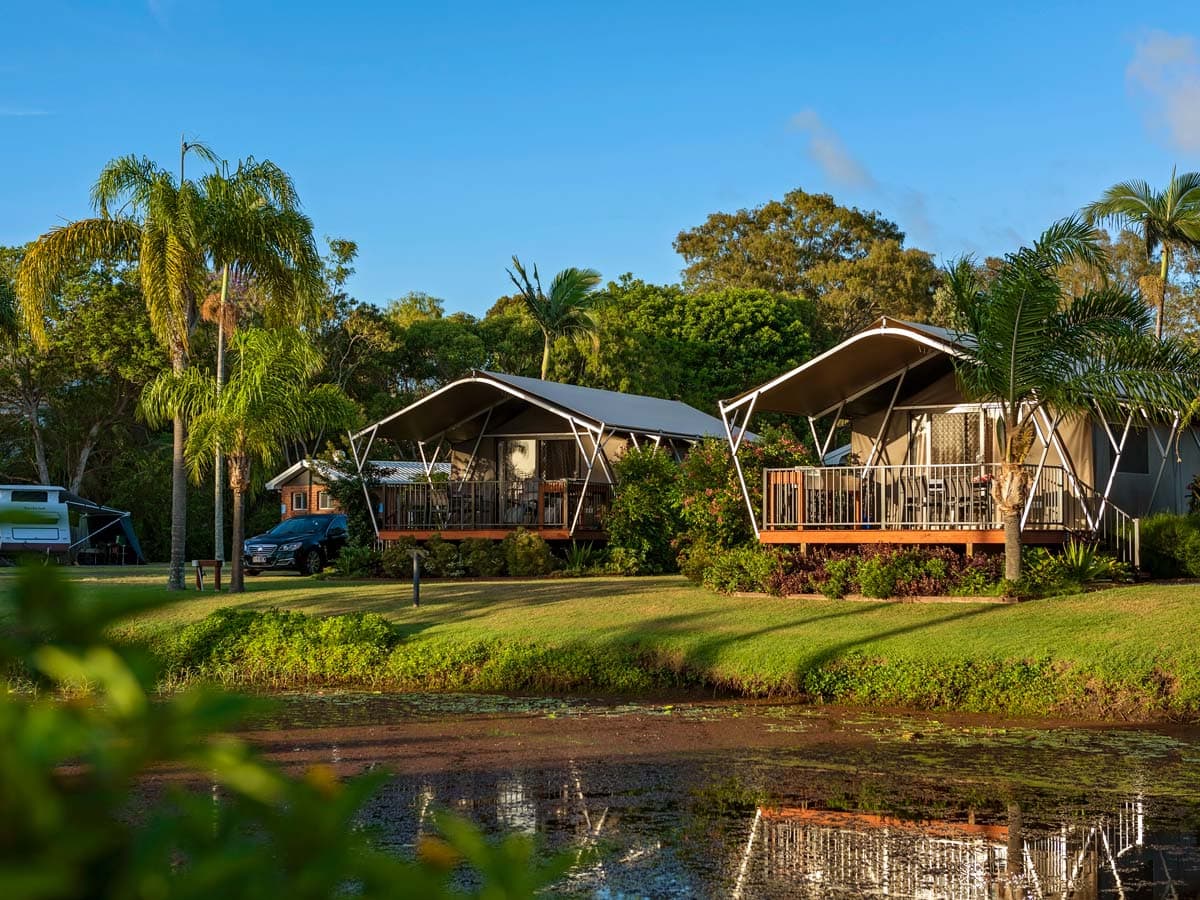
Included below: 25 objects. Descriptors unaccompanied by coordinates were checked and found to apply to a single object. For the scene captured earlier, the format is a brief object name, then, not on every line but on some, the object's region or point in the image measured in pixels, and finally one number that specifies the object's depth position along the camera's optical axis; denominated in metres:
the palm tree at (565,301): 43.78
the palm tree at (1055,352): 18.61
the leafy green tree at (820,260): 57.62
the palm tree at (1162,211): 30.92
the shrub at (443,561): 28.75
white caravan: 35.22
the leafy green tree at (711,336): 48.91
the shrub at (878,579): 19.61
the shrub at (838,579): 20.11
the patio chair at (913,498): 21.51
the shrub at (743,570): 21.50
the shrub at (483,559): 28.59
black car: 32.53
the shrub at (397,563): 28.61
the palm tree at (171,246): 24.19
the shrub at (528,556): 28.27
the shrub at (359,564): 29.09
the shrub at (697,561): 23.55
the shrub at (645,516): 28.05
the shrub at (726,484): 24.06
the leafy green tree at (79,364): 45.34
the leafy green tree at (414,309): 67.38
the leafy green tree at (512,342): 53.22
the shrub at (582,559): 28.49
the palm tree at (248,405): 23.39
